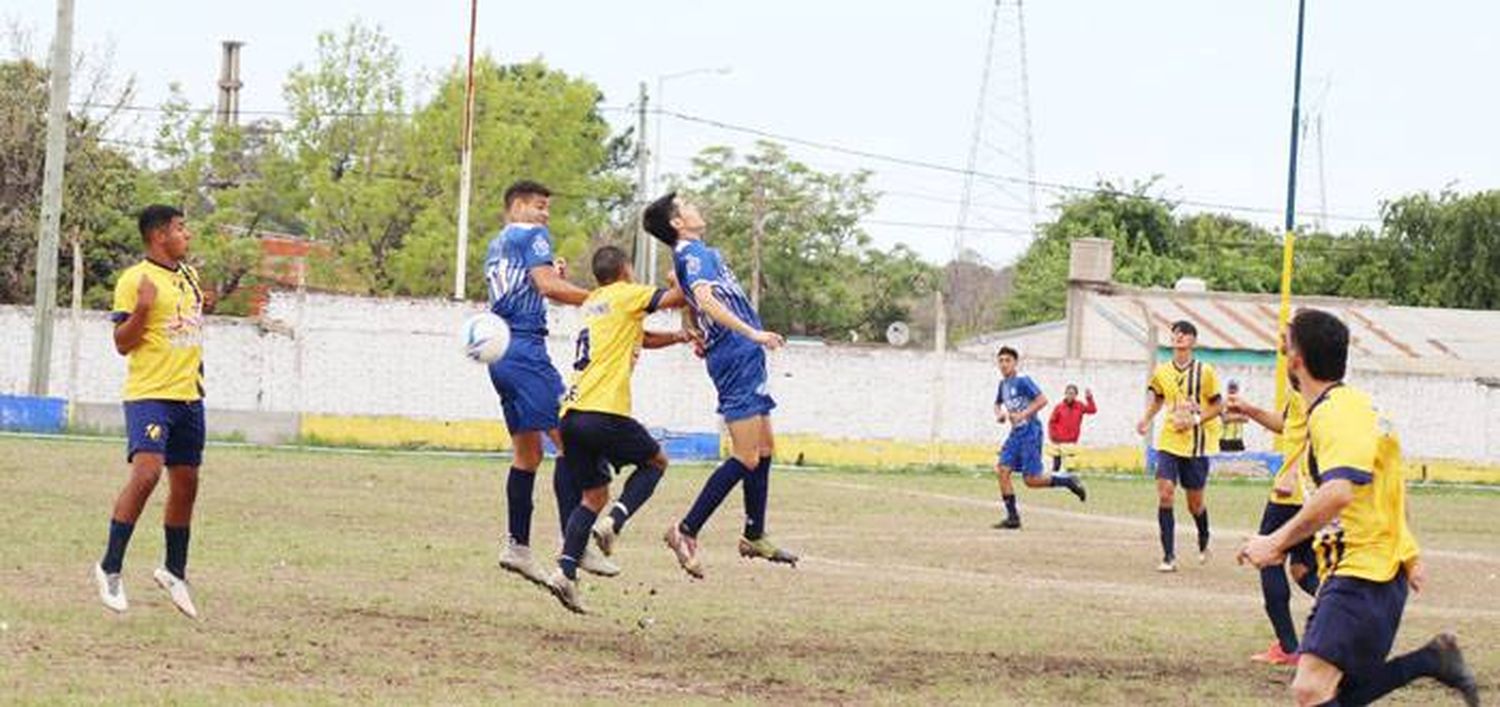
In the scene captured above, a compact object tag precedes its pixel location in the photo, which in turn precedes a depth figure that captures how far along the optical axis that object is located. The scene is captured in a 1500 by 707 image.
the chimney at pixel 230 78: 97.38
